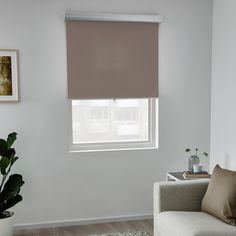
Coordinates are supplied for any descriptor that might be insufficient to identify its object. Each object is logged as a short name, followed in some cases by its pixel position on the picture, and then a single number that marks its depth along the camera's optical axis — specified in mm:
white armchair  2893
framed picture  3793
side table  3800
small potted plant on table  3977
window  4164
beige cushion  2912
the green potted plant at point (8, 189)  3471
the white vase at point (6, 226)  3448
